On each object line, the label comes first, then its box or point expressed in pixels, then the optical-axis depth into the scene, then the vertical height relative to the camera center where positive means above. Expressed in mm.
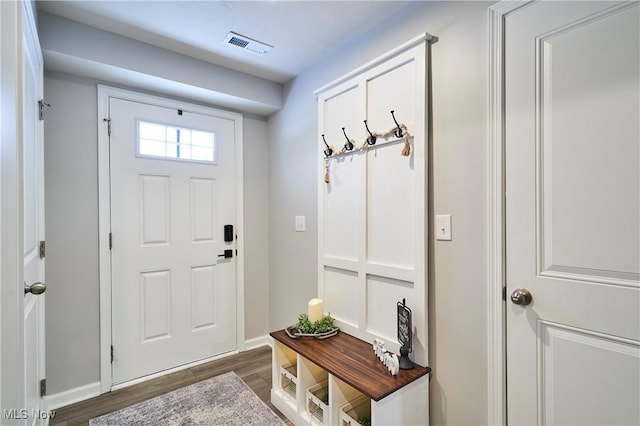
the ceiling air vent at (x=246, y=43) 2033 +1187
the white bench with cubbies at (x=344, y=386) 1430 -918
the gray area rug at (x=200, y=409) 1862 -1290
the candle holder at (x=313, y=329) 1979 -789
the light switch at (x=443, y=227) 1534 -82
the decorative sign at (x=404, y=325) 1561 -599
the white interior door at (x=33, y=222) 1348 -44
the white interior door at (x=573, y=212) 1063 -6
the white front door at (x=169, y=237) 2273 -205
